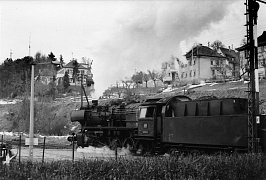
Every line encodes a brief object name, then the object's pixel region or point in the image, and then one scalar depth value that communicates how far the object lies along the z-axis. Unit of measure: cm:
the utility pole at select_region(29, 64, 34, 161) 1616
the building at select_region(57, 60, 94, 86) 10412
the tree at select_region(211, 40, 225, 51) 8268
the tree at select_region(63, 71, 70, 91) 9329
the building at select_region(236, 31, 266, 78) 5348
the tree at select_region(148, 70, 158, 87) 9568
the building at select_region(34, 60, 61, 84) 8784
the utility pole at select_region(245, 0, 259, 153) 1384
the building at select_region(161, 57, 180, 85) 9424
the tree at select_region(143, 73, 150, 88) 9756
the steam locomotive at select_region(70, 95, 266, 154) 1546
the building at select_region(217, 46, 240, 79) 6988
